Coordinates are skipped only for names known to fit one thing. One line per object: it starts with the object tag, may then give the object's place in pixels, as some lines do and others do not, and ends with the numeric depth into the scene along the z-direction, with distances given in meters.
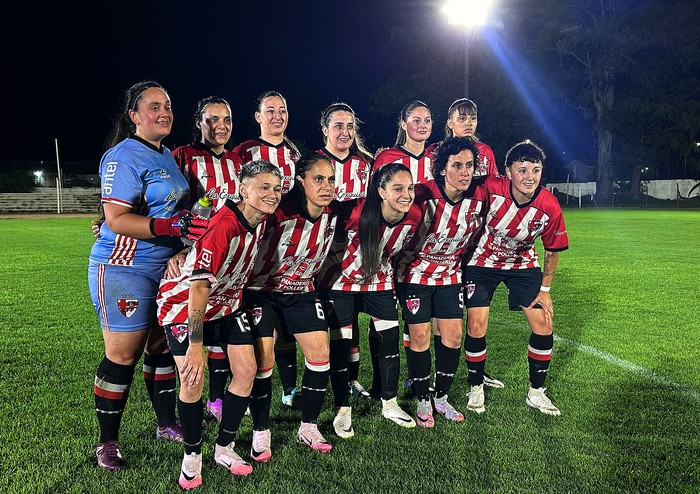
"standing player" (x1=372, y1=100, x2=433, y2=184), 4.38
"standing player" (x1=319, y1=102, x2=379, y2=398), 4.16
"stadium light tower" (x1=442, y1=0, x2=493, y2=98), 14.45
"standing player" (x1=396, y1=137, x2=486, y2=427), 3.68
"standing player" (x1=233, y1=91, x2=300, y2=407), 4.24
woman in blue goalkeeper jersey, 2.91
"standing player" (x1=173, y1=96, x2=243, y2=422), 3.66
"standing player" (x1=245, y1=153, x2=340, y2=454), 3.21
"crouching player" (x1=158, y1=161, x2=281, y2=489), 2.77
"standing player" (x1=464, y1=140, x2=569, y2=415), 3.82
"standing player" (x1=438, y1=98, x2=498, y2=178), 4.69
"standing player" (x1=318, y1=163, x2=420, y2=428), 3.51
